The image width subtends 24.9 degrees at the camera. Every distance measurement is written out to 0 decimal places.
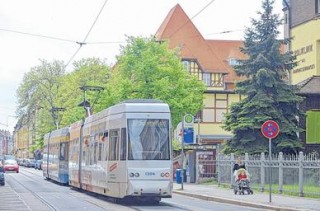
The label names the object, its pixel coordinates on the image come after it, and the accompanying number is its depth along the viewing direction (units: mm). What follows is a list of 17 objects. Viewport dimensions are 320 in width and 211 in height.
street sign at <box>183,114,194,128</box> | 36753
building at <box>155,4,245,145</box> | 68125
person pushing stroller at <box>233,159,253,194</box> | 31703
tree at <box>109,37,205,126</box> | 47844
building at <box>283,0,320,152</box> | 44688
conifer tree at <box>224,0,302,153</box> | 39000
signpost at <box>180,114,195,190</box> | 36719
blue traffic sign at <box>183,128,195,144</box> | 36719
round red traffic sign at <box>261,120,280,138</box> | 25719
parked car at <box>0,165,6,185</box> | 40828
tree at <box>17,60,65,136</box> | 92500
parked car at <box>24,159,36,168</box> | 105900
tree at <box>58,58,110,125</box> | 77688
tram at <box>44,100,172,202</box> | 23688
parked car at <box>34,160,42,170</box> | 93894
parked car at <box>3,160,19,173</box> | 74000
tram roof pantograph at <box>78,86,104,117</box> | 52219
